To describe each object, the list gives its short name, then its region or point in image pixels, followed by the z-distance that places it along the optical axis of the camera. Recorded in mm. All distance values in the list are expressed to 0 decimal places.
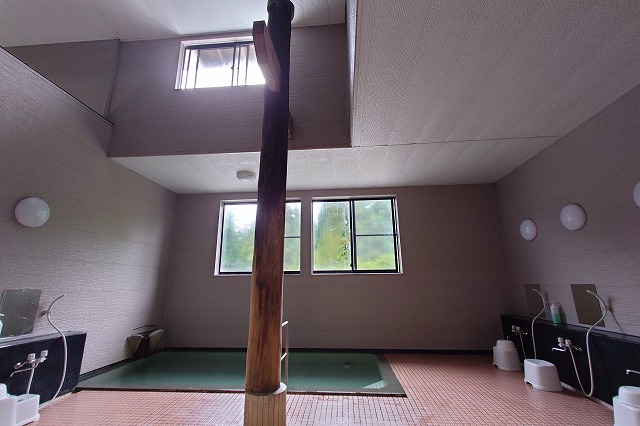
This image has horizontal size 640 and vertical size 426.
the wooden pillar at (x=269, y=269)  1535
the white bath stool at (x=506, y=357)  2859
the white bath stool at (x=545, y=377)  2314
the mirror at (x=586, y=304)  2280
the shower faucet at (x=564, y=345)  2299
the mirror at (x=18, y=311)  2020
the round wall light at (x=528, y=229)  3023
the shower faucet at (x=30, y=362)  1889
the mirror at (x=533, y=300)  2994
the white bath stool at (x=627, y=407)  1579
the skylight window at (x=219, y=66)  3316
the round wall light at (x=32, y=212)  2102
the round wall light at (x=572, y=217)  2383
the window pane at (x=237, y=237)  4117
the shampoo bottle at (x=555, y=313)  2645
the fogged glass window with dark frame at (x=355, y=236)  3938
